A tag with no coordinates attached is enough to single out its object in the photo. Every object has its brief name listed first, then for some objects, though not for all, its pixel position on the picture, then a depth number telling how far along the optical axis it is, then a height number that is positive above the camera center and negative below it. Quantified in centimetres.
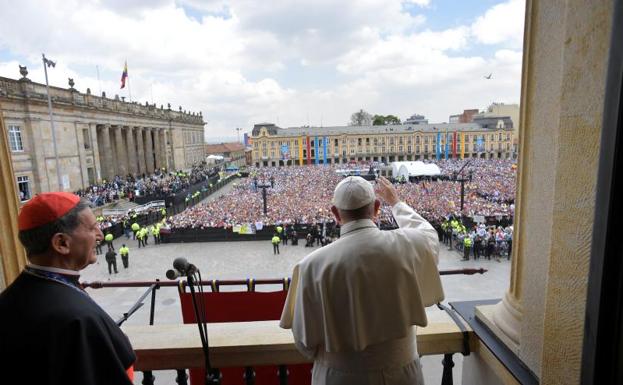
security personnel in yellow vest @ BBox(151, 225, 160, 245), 1703 -426
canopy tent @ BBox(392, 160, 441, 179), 3544 -317
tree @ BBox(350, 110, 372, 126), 10294 +641
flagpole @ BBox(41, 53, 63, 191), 1816 +429
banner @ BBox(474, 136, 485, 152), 6881 -133
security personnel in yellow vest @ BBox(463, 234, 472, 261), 1305 -406
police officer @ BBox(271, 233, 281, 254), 1456 -422
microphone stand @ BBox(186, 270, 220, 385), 176 -105
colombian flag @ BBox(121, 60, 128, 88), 3209 +649
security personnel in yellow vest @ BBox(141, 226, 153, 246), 1695 -440
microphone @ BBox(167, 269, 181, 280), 166 -62
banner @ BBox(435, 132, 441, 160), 6612 -164
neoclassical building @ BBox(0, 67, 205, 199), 2438 +107
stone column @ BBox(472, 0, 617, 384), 119 -19
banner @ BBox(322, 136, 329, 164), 6712 -95
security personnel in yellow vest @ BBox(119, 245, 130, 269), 1334 -416
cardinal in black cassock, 132 -66
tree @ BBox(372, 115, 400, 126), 9512 +535
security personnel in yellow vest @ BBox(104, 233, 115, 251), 1477 -400
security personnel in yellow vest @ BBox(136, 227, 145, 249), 1666 -423
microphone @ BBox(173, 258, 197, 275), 176 -61
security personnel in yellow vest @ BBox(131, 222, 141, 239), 1708 -396
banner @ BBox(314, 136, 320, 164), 6981 -214
